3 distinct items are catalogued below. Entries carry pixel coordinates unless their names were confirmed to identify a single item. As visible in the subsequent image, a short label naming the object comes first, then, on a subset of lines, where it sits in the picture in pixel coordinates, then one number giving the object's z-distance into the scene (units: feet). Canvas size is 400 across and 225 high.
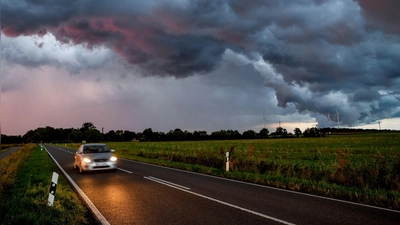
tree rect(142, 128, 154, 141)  473.75
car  50.93
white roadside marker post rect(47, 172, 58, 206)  24.81
